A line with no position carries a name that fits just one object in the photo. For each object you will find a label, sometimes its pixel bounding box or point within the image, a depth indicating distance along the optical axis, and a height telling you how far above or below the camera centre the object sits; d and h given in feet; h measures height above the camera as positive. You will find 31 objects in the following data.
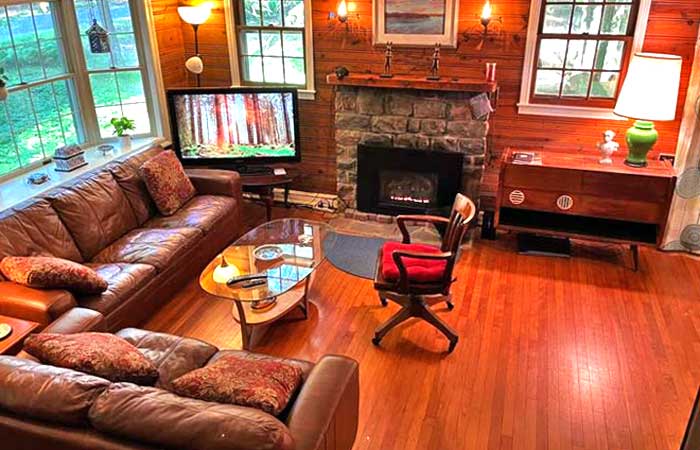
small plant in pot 15.10 -2.90
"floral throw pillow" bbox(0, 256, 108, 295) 9.36 -4.19
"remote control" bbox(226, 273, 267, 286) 10.28 -4.68
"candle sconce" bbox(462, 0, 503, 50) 13.99 -0.33
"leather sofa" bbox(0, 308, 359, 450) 5.44 -3.95
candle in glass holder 14.14 -1.38
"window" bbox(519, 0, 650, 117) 13.58 -0.91
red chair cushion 10.46 -4.64
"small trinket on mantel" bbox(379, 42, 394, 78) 14.97 -1.14
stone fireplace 14.94 -3.02
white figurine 13.76 -3.18
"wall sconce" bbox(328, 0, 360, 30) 15.23 +0.07
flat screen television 15.61 -2.98
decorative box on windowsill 13.16 -3.19
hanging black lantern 13.52 -0.47
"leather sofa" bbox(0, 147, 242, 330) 10.03 -4.55
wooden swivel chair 10.20 -4.70
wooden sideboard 13.23 -4.33
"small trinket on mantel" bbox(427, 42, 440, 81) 14.54 -1.31
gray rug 14.03 -6.10
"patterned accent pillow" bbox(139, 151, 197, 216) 13.37 -3.87
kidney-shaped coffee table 10.17 -4.70
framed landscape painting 14.52 -0.17
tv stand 15.93 -4.24
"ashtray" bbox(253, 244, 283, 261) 11.22 -4.64
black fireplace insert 15.46 -4.56
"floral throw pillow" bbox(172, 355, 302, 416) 6.26 -4.14
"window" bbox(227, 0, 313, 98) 16.16 -0.76
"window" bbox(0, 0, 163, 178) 12.87 -1.47
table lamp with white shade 12.29 -1.71
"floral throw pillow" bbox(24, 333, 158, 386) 6.84 -4.08
